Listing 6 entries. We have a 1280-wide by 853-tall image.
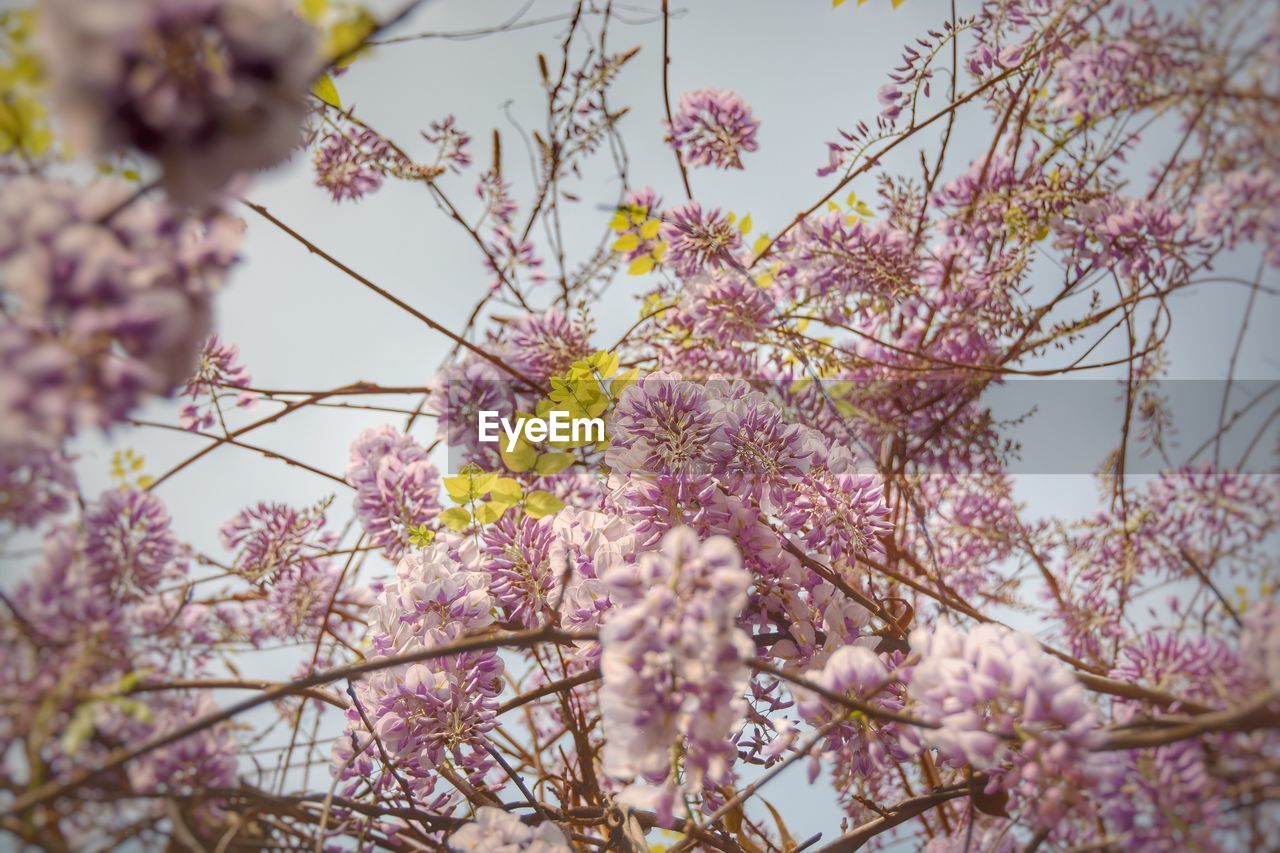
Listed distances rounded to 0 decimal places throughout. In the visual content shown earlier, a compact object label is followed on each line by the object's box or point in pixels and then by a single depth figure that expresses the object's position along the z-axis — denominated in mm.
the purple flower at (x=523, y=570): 867
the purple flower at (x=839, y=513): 800
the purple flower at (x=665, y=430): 795
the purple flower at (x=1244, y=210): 567
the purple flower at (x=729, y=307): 1111
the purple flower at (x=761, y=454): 798
